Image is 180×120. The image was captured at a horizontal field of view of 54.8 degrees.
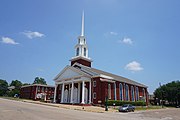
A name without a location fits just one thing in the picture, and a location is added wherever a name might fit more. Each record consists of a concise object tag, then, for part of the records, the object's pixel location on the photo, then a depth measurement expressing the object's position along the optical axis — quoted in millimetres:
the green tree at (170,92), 71250
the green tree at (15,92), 93244
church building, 40906
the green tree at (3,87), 106656
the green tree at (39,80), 138250
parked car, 29603
